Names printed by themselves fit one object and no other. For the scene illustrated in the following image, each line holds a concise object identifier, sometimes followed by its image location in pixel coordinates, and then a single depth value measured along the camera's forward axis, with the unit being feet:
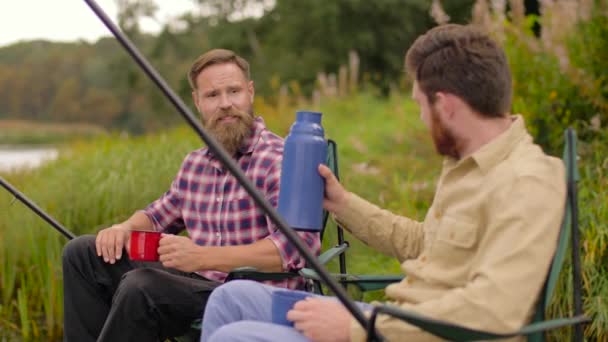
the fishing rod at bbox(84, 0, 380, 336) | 5.15
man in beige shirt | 5.20
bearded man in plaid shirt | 7.88
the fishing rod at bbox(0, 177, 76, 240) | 8.77
